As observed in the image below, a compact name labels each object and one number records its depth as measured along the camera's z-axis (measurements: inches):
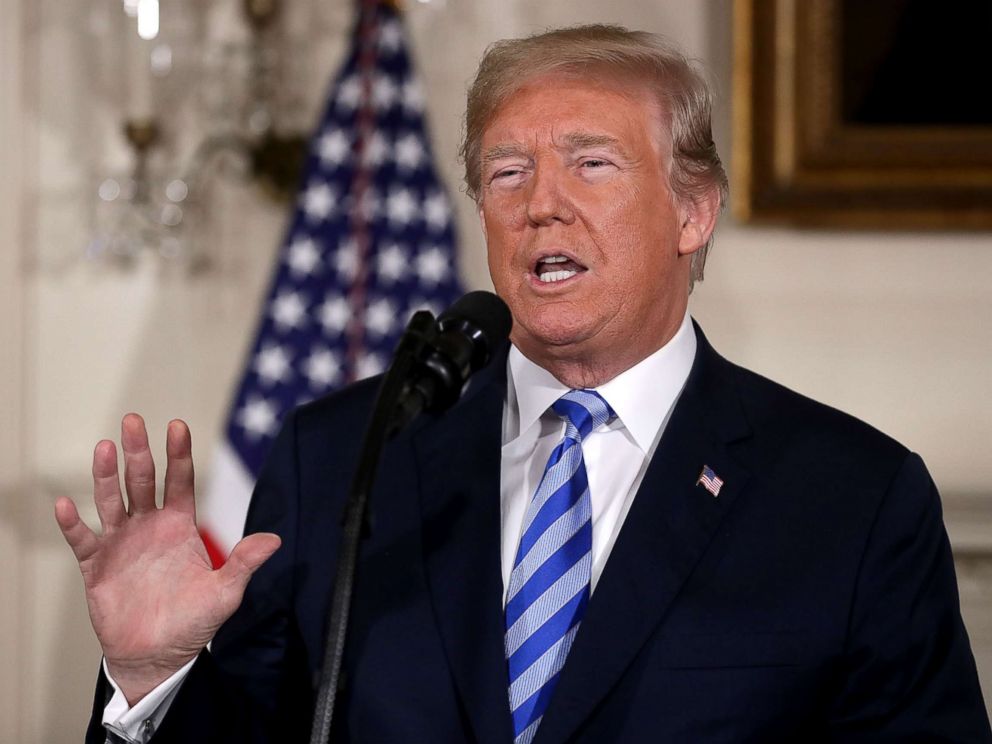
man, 108.1
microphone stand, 99.1
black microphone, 100.7
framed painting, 146.7
